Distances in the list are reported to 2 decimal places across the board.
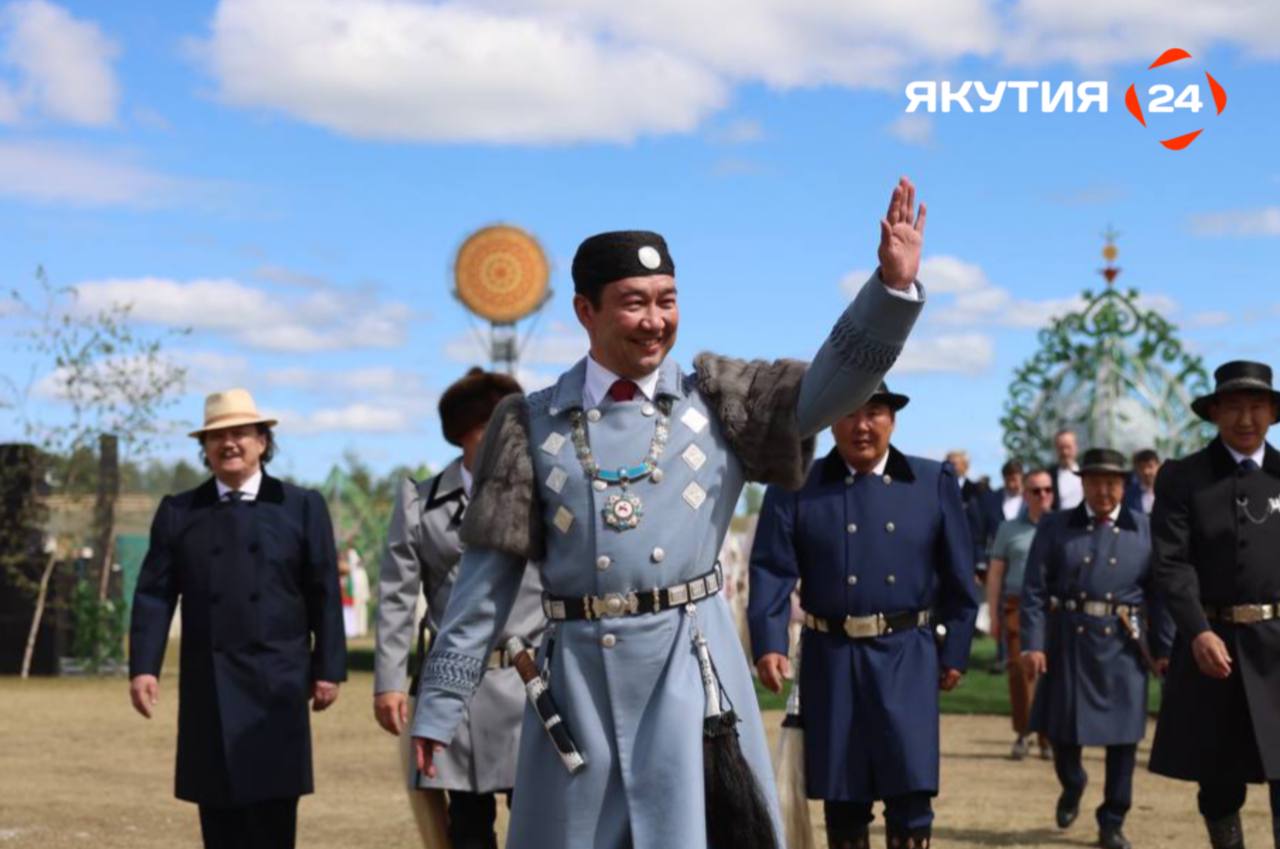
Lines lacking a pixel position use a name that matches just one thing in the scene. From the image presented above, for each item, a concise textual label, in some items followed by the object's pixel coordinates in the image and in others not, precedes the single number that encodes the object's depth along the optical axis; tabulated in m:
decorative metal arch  27.03
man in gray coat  7.59
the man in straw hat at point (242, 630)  7.98
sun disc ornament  37.59
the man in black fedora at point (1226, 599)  8.52
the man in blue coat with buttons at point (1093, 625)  11.20
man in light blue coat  4.80
